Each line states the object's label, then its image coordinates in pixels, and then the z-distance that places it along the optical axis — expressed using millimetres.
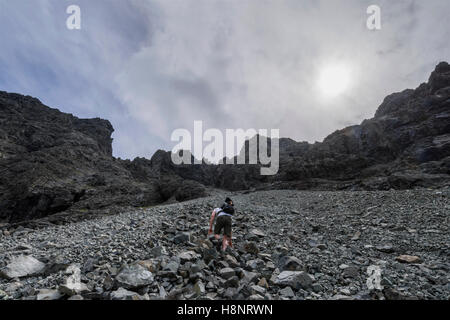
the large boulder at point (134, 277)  5395
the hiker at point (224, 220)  9539
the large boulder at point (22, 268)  6629
